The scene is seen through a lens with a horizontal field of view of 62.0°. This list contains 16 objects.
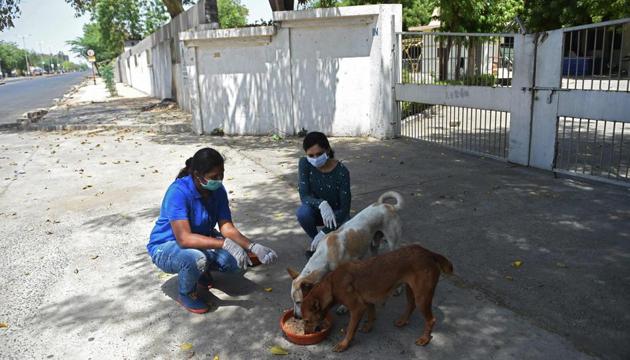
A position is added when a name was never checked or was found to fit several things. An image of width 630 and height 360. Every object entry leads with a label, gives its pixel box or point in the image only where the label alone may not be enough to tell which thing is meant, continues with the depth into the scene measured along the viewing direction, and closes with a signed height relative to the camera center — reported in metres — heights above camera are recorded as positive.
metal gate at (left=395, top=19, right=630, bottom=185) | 6.41 -0.31
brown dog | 3.14 -1.28
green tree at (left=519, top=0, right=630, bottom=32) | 20.45 +2.06
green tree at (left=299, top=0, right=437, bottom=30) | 28.83 +2.96
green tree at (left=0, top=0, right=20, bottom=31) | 16.31 +1.91
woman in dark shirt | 4.40 -1.03
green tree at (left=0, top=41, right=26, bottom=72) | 112.00 +4.22
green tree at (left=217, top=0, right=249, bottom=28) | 56.74 +6.35
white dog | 3.32 -1.21
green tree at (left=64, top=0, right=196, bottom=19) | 18.45 +2.45
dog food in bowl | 3.27 -1.63
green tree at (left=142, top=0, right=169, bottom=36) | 38.17 +4.21
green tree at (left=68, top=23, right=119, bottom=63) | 73.91 +5.04
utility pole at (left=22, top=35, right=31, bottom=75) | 120.32 +2.23
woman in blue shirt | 3.66 -1.18
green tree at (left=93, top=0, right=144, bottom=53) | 40.59 +4.25
